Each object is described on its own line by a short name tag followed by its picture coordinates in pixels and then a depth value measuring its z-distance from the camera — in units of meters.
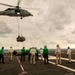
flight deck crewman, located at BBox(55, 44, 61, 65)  9.04
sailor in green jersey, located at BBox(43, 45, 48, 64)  9.44
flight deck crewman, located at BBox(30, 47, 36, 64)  10.15
